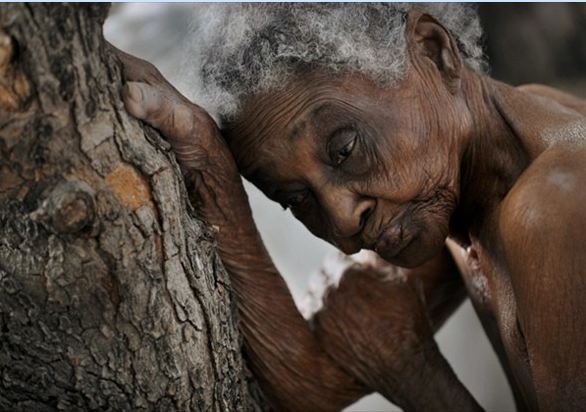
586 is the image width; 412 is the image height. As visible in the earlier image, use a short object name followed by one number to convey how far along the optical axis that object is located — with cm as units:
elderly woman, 161
